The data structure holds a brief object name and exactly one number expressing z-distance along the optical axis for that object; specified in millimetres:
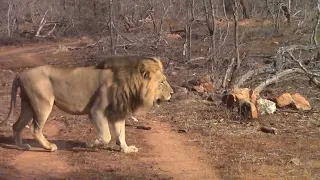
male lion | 7000
